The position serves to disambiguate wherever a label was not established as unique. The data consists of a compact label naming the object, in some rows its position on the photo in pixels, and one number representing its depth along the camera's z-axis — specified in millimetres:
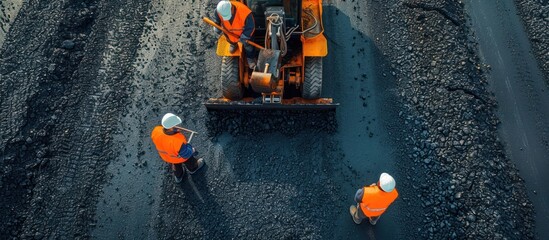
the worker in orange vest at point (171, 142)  5504
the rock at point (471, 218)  5969
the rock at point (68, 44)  7766
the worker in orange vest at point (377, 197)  4891
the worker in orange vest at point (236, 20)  5434
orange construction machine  6059
